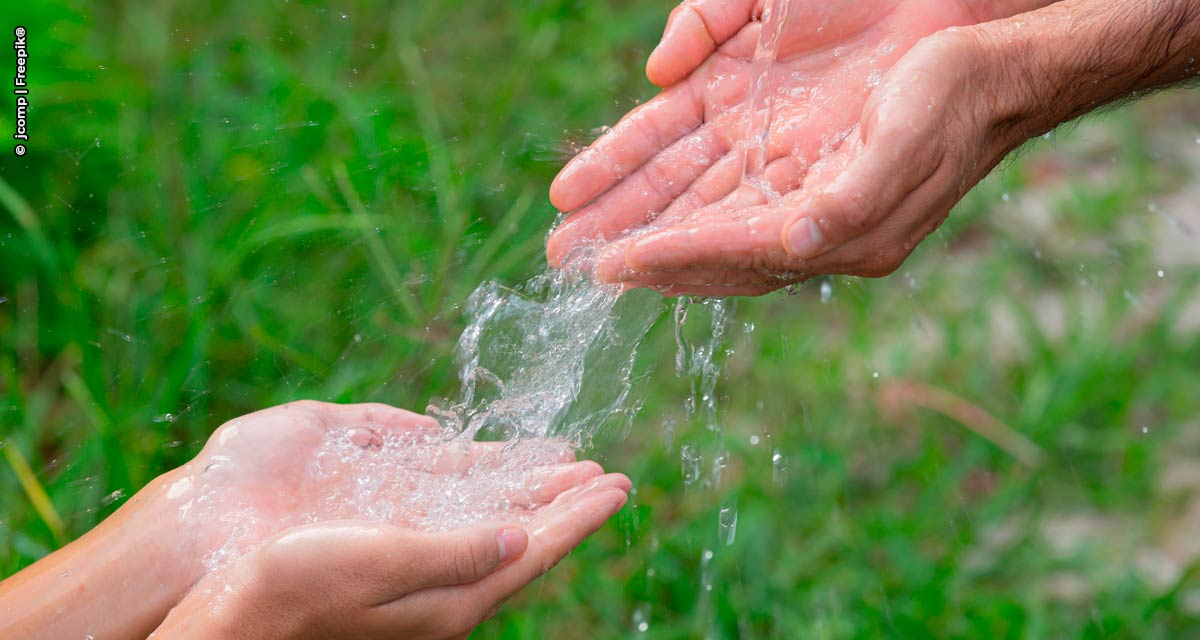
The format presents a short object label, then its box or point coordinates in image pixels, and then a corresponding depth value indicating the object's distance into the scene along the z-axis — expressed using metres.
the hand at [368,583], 1.74
